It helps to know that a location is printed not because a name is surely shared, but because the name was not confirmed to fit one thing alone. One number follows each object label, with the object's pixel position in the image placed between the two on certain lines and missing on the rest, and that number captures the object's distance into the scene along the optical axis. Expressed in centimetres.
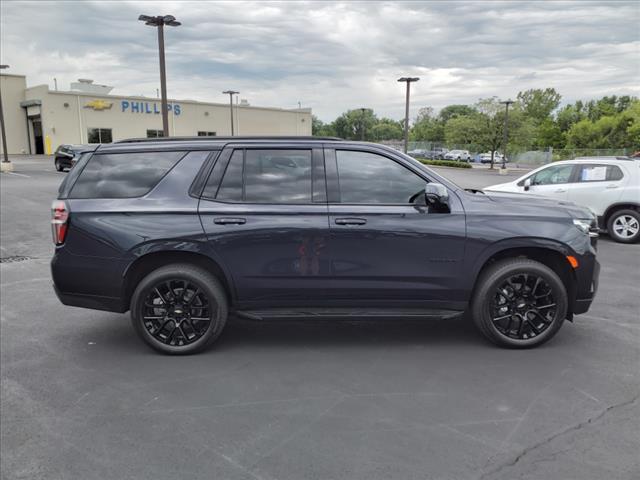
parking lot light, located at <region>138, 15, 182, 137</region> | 1680
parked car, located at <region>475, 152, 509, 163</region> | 5584
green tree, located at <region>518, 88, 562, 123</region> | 9312
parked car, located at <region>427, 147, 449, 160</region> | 5776
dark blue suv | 437
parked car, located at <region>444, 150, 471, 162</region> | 5491
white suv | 988
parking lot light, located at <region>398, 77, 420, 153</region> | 3086
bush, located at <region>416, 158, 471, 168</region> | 4397
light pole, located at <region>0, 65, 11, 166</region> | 3033
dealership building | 4631
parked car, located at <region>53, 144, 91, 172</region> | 2957
